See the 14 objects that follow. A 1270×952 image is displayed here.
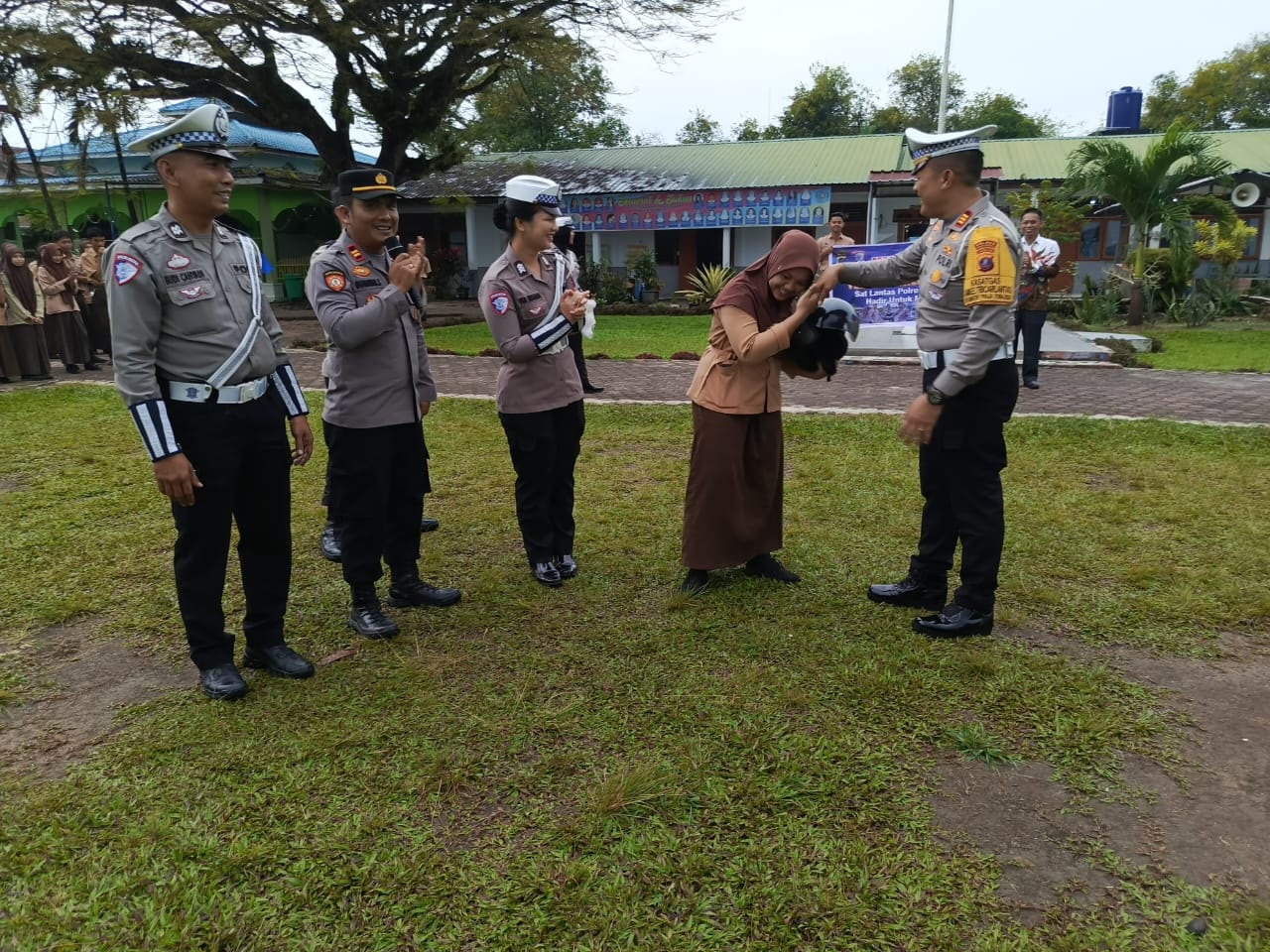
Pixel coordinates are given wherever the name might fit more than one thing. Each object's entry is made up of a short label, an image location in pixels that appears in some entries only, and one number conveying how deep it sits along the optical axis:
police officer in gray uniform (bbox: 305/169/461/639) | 3.57
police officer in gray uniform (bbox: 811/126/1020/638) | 3.39
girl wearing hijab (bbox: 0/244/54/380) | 11.09
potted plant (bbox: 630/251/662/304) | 23.64
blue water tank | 28.28
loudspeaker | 17.91
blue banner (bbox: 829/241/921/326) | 12.18
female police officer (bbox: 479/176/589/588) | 4.04
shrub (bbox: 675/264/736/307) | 20.95
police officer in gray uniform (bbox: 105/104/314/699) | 2.94
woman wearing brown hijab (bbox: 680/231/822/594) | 3.85
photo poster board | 22.12
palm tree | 15.53
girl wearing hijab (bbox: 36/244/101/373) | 11.88
